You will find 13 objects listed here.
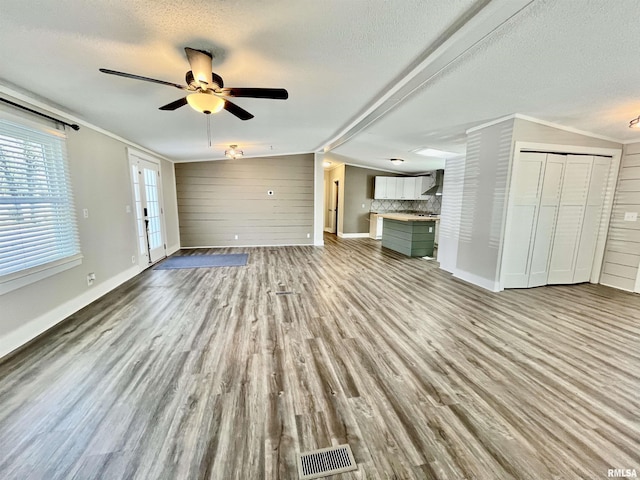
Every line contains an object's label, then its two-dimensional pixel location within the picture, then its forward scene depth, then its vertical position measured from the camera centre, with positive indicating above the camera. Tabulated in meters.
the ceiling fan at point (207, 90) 1.94 +0.90
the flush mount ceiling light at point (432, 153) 5.65 +1.16
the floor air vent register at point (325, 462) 1.33 -1.36
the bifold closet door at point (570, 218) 4.00 -0.19
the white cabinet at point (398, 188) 9.12 +0.54
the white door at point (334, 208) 10.28 -0.21
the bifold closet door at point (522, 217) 3.78 -0.17
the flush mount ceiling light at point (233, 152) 5.57 +1.05
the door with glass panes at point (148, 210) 4.89 -0.19
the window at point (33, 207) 2.37 -0.08
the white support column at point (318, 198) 7.57 +0.13
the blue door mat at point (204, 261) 5.38 -1.32
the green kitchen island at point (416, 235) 6.25 -0.75
